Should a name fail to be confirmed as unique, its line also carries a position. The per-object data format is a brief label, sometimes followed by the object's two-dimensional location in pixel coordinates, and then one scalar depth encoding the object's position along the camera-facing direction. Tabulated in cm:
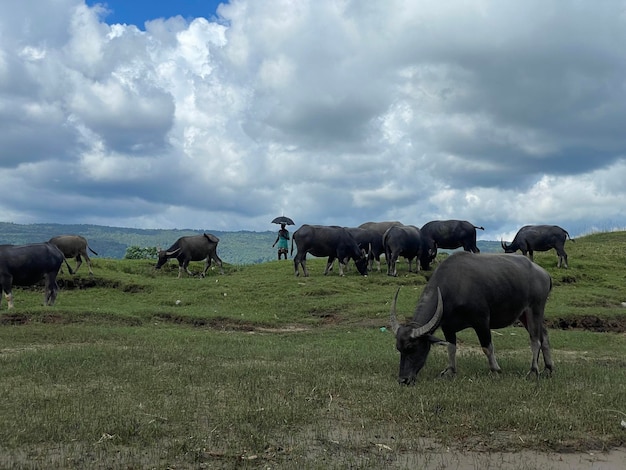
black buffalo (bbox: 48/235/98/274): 3056
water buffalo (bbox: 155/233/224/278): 3241
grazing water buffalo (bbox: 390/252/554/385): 1048
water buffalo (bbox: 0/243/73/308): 2106
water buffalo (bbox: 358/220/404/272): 3312
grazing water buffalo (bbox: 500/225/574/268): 3200
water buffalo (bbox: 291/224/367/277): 3025
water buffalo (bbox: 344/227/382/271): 3306
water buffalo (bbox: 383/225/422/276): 2978
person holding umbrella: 3688
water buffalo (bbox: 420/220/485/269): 3369
